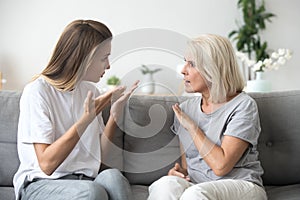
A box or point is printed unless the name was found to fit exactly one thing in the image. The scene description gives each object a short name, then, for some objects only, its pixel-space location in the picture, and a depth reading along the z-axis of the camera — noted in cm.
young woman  160
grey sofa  197
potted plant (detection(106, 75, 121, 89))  377
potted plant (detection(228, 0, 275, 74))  453
